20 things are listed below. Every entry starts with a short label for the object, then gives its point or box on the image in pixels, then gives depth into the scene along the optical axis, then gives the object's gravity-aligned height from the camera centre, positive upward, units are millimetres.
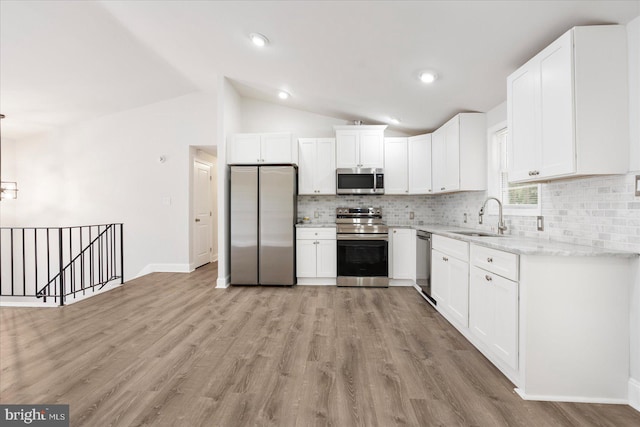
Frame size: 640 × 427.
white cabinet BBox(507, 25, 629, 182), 1758 +721
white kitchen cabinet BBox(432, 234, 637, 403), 1730 -709
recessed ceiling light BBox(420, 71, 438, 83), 2936 +1469
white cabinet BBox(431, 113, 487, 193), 3453 +774
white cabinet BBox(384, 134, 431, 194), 4574 +808
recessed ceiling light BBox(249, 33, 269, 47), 2996 +1909
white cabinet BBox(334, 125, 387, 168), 4547 +1089
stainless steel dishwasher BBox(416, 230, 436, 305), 3566 -660
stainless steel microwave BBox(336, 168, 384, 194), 4520 +532
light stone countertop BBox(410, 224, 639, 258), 1706 -230
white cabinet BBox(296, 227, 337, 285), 4367 -612
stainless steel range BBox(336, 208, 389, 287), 4219 -620
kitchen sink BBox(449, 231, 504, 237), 2920 -216
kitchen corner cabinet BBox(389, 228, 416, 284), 4336 -672
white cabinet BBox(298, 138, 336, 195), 4613 +795
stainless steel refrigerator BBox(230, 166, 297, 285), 4312 -170
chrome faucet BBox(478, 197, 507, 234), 2947 -100
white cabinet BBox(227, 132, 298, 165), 4375 +1035
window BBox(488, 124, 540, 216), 2770 +302
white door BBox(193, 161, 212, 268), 5516 +23
